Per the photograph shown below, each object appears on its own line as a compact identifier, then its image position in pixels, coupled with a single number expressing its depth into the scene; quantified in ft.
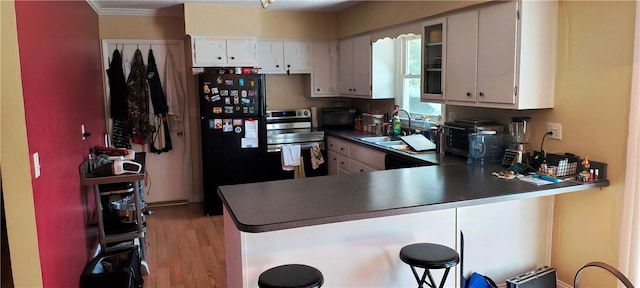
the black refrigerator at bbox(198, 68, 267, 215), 16.42
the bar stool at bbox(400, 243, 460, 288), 6.91
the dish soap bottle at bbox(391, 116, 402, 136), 15.99
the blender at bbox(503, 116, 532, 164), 10.26
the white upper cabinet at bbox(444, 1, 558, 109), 9.69
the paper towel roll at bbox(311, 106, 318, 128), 19.76
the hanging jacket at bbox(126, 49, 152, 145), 17.11
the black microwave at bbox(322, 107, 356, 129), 19.11
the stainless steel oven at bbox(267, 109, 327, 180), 17.69
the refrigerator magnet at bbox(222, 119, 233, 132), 16.65
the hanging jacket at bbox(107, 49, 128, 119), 16.98
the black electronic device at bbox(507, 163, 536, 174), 9.70
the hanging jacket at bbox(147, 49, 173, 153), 17.53
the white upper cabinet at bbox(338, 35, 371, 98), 16.74
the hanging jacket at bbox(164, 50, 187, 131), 17.92
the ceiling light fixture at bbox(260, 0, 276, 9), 8.48
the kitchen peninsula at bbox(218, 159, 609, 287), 7.28
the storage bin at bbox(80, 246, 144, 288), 9.93
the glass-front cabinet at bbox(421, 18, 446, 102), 12.23
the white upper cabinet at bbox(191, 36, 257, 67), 16.60
